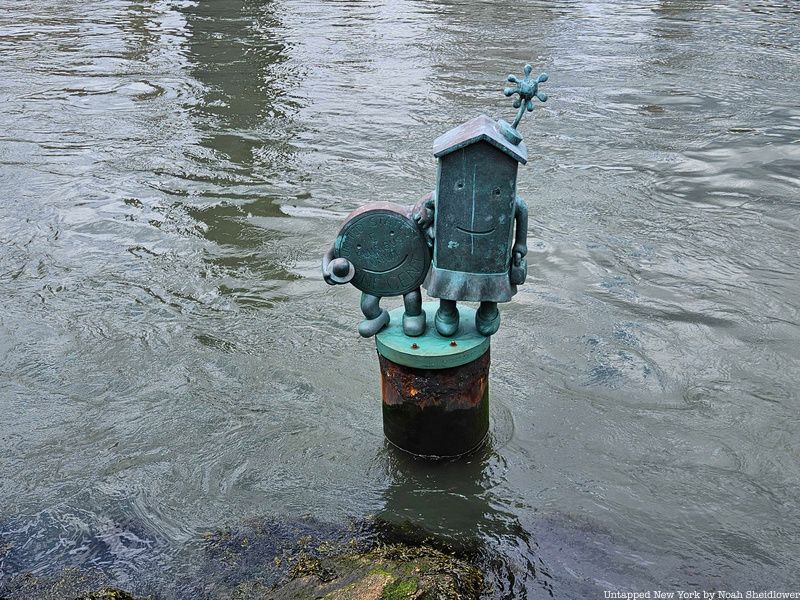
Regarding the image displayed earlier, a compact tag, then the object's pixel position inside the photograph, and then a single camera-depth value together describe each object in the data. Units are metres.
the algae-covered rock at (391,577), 2.91
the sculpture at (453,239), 3.19
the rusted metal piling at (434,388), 3.48
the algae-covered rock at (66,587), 3.15
